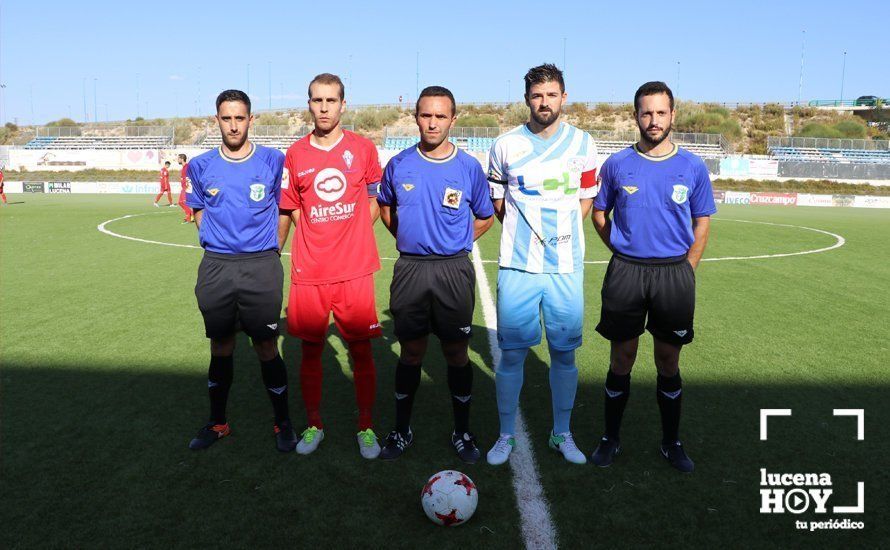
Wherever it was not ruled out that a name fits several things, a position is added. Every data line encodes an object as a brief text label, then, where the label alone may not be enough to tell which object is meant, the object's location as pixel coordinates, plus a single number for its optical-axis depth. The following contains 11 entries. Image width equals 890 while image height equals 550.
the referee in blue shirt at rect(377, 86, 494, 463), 3.86
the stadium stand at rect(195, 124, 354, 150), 49.97
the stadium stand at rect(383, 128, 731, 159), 47.56
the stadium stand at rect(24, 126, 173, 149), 53.12
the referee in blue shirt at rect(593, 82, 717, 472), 3.74
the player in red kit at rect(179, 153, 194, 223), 16.02
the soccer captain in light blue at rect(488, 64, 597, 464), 3.89
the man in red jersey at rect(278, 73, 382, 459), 3.95
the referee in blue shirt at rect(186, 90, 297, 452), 3.98
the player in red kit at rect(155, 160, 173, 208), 22.69
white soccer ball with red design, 3.22
